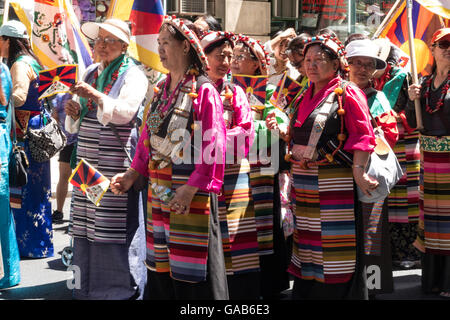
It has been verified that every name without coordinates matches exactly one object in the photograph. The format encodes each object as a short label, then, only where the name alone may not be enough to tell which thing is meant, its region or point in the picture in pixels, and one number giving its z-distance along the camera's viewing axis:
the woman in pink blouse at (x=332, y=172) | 3.83
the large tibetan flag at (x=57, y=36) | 5.58
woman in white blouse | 4.53
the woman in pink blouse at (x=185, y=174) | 3.39
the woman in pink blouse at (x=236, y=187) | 4.30
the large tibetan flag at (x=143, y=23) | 5.16
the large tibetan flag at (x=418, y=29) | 5.95
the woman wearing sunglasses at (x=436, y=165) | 5.02
